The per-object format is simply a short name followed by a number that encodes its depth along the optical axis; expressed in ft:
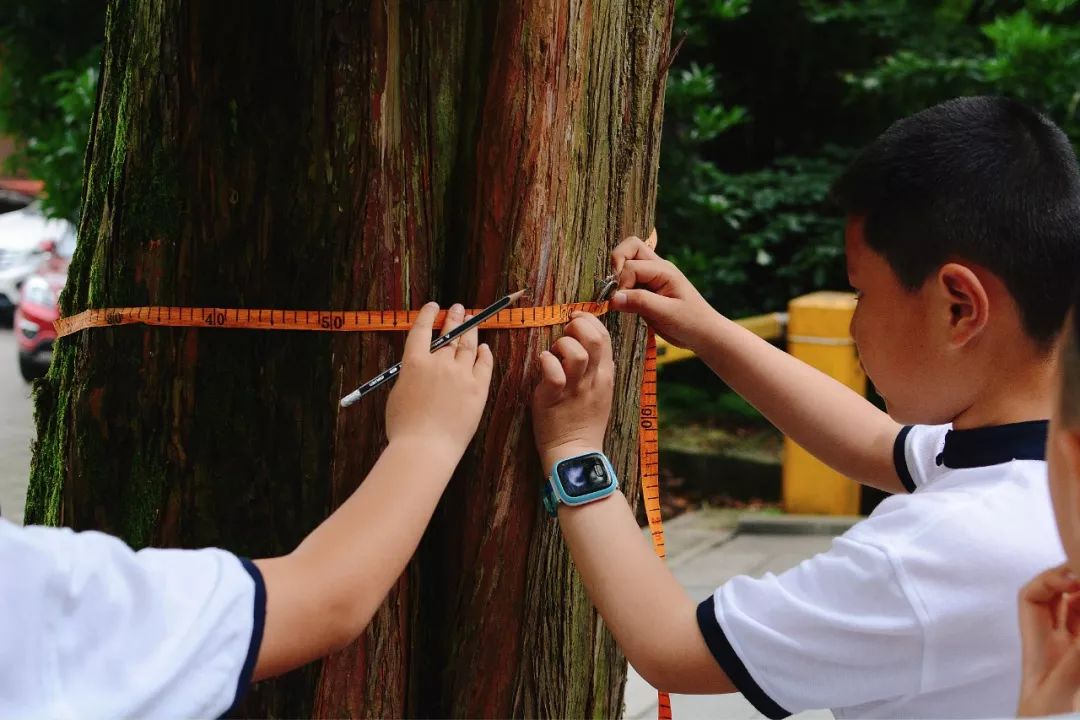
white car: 43.96
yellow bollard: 18.29
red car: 32.42
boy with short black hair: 4.88
